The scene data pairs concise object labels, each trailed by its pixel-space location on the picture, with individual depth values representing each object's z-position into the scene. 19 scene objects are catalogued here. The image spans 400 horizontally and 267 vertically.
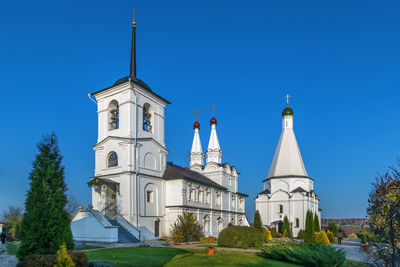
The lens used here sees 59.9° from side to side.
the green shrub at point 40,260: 10.75
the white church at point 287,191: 44.56
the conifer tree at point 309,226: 31.20
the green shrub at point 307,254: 12.55
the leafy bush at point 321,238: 29.19
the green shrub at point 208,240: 27.09
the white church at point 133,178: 25.31
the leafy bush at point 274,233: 40.79
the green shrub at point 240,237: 21.30
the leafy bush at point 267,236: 32.12
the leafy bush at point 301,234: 40.31
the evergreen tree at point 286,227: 42.44
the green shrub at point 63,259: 10.20
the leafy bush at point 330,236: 37.16
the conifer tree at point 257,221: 37.25
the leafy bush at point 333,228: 45.50
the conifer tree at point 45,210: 11.42
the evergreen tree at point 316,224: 35.06
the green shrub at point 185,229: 26.42
